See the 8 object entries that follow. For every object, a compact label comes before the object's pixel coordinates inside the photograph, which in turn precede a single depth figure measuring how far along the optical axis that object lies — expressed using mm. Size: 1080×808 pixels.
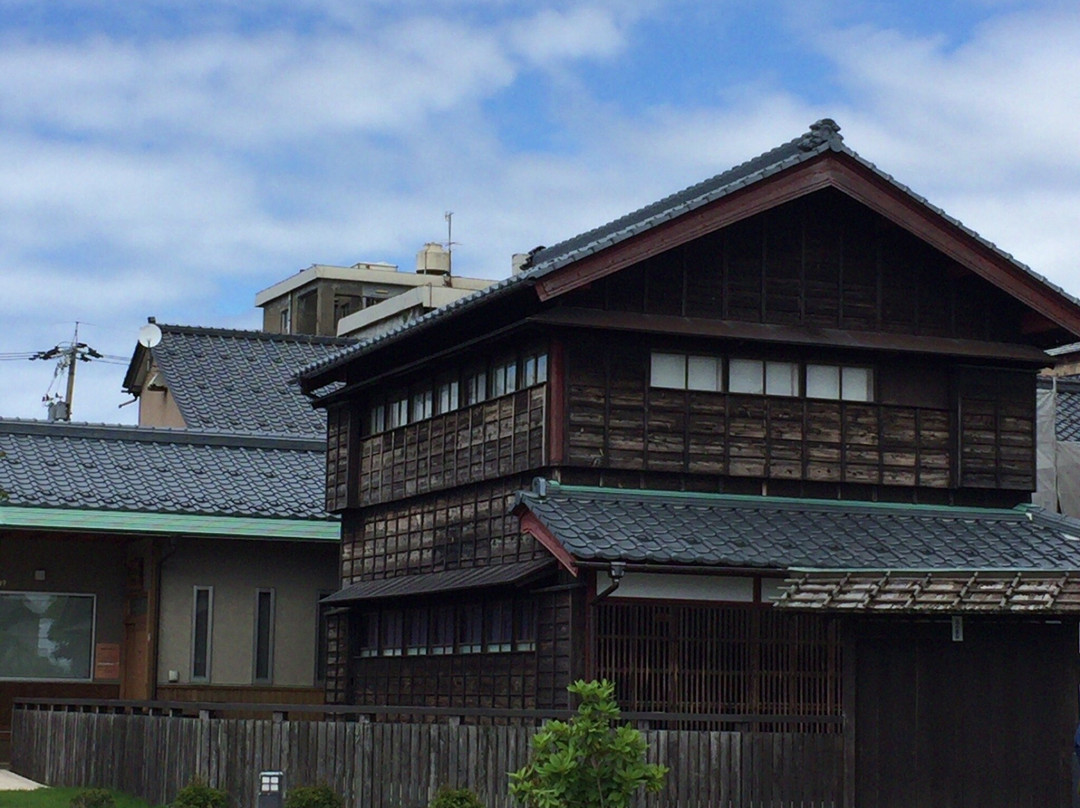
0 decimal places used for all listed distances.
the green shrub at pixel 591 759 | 17047
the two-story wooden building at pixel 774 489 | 20875
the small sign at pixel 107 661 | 33281
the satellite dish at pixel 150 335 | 43750
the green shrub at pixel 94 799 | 22000
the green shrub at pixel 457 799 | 19266
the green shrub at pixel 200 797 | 21203
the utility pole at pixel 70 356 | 60000
